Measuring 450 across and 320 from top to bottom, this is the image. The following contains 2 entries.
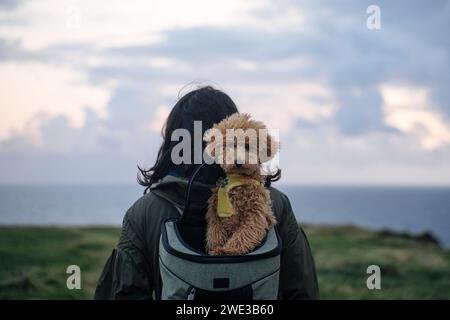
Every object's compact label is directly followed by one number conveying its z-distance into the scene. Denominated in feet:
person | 8.78
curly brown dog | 8.81
